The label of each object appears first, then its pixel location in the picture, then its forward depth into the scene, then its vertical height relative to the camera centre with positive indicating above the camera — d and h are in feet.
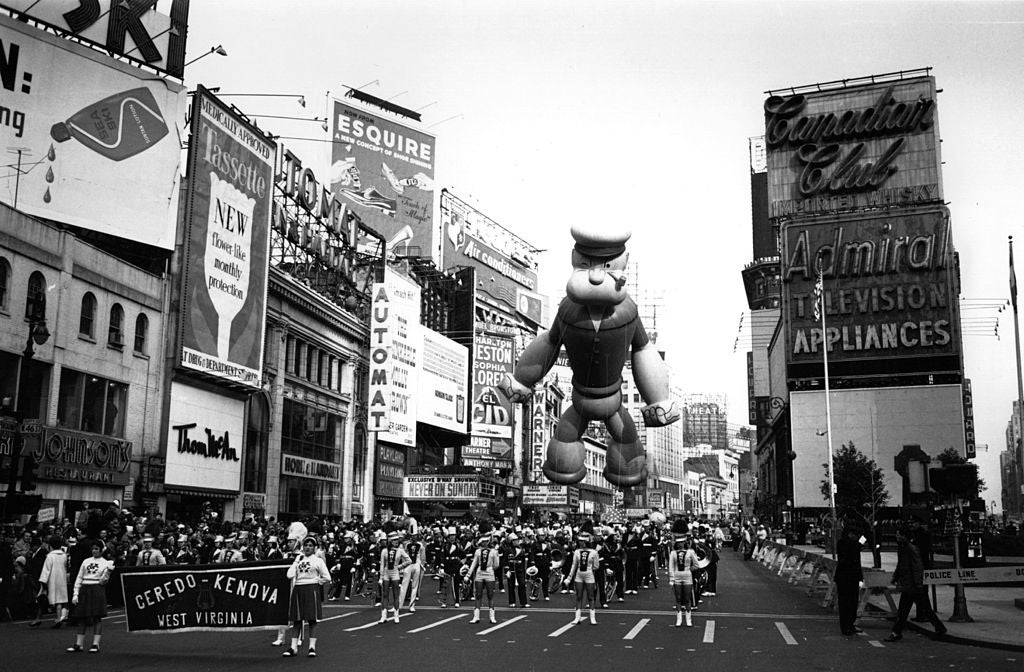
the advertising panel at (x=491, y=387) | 252.01 +29.88
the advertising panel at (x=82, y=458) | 98.17 +4.29
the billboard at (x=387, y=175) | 275.18 +93.24
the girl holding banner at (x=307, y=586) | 46.06 -3.96
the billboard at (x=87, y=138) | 111.55 +42.61
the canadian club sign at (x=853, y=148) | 218.79 +81.26
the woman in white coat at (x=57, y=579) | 59.16 -4.83
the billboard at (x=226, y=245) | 123.95 +33.60
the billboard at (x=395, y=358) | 190.49 +28.66
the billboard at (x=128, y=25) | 119.65 +59.13
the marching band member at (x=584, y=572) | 62.03 -4.23
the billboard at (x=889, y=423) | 211.00 +19.01
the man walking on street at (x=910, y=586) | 51.93 -4.02
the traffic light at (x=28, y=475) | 65.46 +1.54
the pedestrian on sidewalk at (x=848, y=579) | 54.24 -3.81
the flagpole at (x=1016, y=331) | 110.63 +20.70
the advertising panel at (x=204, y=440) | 122.42 +7.85
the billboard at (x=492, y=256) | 331.36 +88.46
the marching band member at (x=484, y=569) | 62.13 -4.06
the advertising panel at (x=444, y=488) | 212.64 +3.42
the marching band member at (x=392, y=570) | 63.19 -4.27
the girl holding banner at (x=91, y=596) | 47.42 -4.70
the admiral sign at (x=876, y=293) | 210.18 +46.79
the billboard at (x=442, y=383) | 219.61 +27.86
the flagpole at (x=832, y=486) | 143.63 +3.44
